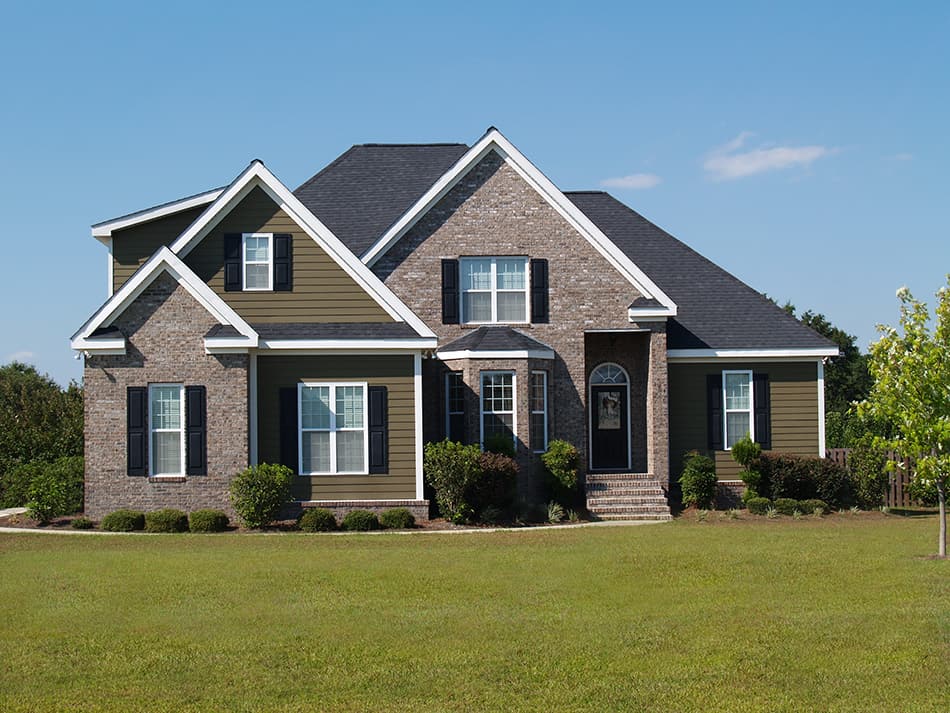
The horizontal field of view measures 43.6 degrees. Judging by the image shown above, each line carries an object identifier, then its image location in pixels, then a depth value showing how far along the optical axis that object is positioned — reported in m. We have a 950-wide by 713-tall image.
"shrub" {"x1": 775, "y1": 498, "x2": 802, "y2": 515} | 26.88
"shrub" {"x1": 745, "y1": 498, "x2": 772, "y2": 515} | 26.95
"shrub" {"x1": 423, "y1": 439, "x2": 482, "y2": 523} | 24.02
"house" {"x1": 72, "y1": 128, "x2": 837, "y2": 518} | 23.59
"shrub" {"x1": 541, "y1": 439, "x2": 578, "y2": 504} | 25.97
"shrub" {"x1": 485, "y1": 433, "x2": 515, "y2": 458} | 25.47
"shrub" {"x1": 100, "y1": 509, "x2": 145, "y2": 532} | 23.22
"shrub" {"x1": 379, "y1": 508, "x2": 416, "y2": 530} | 23.88
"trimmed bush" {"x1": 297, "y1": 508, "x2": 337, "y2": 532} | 23.41
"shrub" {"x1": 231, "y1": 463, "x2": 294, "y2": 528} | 23.03
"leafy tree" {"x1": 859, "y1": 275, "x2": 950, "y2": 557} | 17.17
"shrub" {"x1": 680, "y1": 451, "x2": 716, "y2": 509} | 27.25
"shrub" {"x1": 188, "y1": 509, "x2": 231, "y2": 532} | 22.94
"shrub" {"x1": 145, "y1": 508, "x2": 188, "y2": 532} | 23.00
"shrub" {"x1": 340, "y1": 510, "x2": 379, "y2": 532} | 23.59
